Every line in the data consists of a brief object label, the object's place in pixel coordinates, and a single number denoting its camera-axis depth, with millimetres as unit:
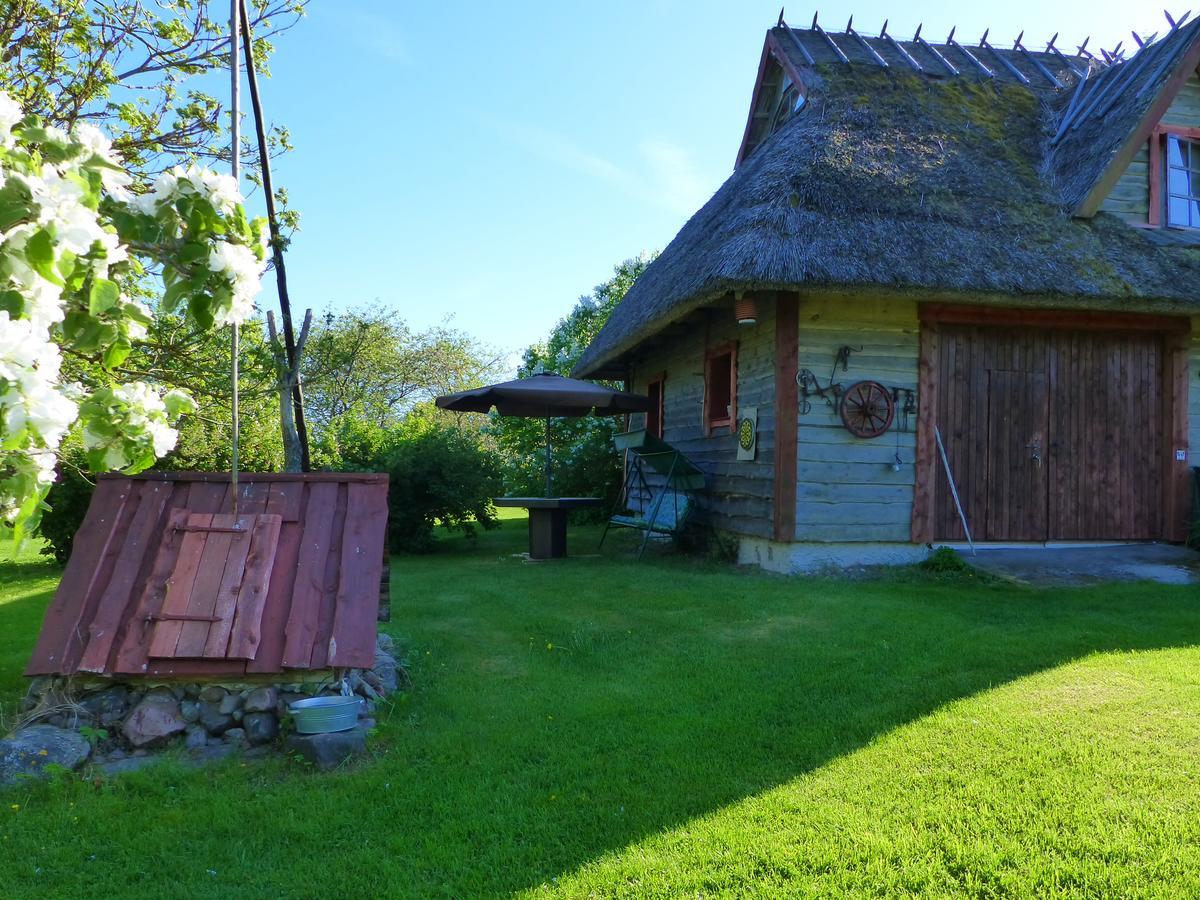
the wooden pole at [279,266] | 6695
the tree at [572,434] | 14133
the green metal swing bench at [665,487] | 9117
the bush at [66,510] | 8594
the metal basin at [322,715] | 3326
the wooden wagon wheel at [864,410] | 7529
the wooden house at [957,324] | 7336
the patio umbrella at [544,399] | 9234
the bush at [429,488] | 10391
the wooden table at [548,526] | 9297
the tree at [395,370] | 28156
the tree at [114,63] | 7039
